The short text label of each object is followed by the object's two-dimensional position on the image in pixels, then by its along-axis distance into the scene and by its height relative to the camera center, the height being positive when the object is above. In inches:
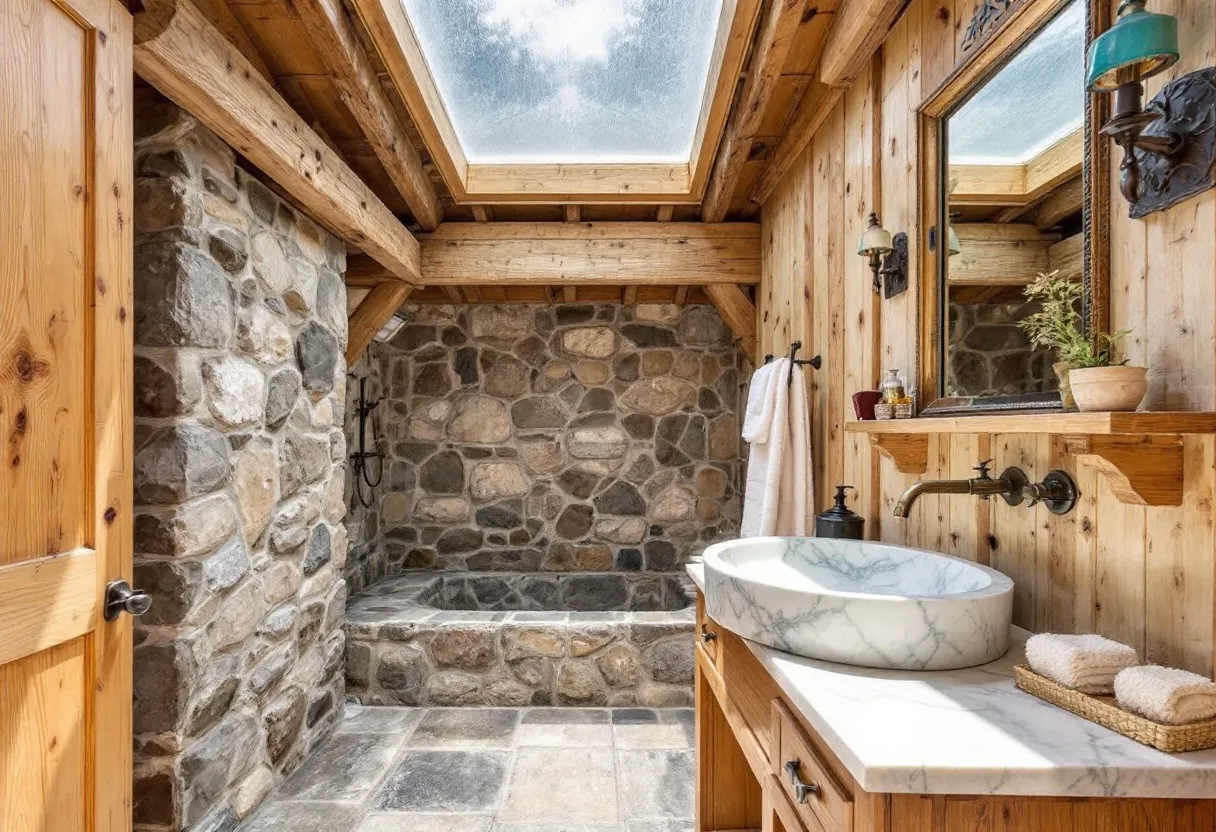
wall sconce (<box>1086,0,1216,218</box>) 29.8 +16.0
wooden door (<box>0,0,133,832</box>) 38.6 +0.7
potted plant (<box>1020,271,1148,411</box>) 32.0 +3.7
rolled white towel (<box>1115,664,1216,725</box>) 27.0 -12.8
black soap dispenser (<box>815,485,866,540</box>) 62.7 -11.3
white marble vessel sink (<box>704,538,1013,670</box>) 35.8 -12.6
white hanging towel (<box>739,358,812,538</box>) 83.5 -5.9
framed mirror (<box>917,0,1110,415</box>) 37.9 +15.4
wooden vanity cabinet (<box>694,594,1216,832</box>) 27.3 -18.8
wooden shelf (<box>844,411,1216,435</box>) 29.9 -0.5
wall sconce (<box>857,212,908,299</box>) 59.5 +16.4
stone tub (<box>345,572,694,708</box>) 100.5 -40.5
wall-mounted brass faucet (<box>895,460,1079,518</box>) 40.1 -5.2
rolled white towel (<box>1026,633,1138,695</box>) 31.2 -12.9
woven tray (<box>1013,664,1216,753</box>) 26.7 -14.4
